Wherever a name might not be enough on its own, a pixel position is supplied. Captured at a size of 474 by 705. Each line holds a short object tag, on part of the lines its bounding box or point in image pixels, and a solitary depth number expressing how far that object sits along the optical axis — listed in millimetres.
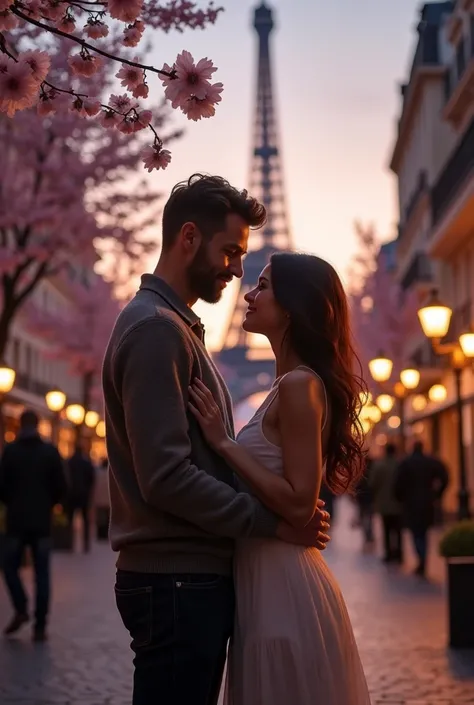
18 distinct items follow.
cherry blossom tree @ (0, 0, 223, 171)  4520
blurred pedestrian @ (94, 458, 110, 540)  25895
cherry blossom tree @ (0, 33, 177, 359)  22188
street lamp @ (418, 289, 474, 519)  16781
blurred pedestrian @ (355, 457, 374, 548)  25867
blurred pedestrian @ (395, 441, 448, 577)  18828
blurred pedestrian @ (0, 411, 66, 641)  12039
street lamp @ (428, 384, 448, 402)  34219
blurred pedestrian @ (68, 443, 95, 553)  25328
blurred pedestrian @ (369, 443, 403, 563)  20969
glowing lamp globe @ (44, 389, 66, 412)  28378
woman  3857
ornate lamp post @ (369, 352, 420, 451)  24669
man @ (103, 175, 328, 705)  3779
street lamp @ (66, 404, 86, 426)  31922
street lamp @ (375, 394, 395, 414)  33200
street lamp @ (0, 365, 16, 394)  20141
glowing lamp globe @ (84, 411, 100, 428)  39394
